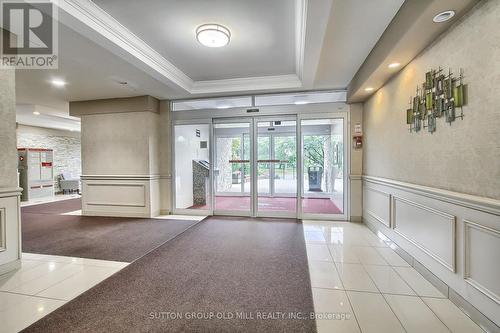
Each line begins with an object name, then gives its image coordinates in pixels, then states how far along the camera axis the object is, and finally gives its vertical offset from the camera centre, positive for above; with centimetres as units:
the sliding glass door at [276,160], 541 +11
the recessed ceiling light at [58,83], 456 +168
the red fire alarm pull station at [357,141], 494 +48
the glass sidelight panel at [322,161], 527 +8
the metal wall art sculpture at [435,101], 214 +65
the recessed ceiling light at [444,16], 201 +129
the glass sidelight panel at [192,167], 584 -3
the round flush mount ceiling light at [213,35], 294 +168
